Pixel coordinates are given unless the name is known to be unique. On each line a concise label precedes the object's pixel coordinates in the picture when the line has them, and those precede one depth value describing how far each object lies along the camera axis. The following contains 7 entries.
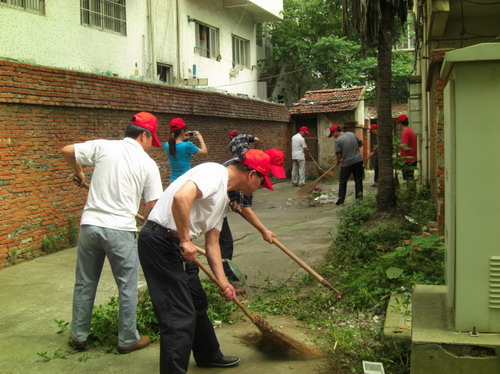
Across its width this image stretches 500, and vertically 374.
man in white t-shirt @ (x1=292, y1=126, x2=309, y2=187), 17.41
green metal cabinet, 3.01
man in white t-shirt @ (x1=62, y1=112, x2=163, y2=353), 4.21
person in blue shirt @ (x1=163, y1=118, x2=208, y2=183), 7.36
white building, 10.27
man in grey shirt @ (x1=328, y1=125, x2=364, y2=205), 12.10
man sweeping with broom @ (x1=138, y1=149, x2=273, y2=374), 3.31
